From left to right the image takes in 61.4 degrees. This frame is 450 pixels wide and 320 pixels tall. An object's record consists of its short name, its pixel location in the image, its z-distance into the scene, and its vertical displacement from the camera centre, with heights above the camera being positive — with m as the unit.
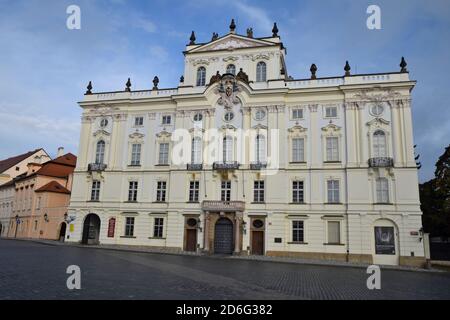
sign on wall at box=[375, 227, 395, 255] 32.53 +0.10
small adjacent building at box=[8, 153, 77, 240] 51.88 +4.35
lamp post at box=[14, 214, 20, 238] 57.40 +1.12
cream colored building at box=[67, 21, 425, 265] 33.66 +7.01
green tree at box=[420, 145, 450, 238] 42.31 +4.85
